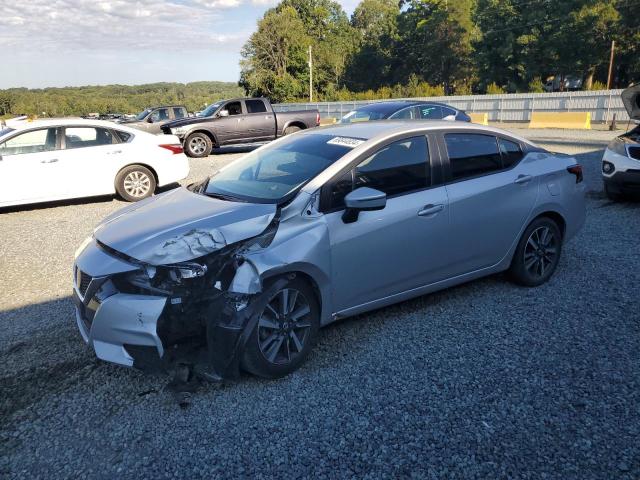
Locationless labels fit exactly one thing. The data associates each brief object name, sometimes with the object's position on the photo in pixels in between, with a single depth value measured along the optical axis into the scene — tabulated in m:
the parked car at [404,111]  10.86
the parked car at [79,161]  8.62
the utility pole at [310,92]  55.03
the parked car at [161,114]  20.72
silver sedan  3.17
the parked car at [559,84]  54.49
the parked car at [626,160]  7.80
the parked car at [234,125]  15.70
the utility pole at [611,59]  38.33
